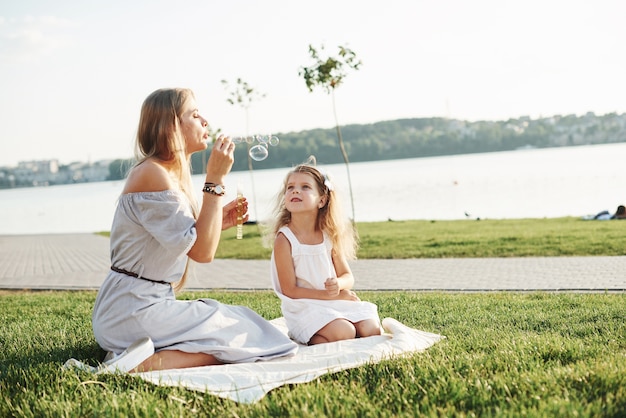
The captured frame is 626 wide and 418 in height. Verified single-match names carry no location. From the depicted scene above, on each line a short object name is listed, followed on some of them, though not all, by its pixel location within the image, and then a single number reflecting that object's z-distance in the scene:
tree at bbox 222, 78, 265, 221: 24.80
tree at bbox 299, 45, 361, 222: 17.37
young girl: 4.98
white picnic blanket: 3.77
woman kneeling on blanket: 4.11
